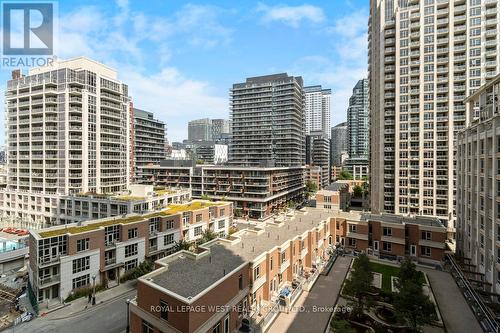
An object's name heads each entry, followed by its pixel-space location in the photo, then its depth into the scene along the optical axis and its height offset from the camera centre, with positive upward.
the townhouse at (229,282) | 20.92 -11.52
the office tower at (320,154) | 190.50 +7.62
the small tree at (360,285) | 28.81 -13.75
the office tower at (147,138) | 134.00 +14.17
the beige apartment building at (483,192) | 32.31 -4.02
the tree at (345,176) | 166.88 -7.53
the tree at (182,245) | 45.72 -14.35
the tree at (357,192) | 125.99 -13.40
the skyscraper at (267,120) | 126.19 +22.00
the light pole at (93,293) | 33.40 -16.80
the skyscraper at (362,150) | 191.88 +10.60
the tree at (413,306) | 24.78 -13.60
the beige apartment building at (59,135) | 69.41 +8.33
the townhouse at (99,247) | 32.84 -12.18
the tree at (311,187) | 140.70 -12.51
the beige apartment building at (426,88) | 66.62 +20.52
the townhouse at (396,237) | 46.22 -13.57
